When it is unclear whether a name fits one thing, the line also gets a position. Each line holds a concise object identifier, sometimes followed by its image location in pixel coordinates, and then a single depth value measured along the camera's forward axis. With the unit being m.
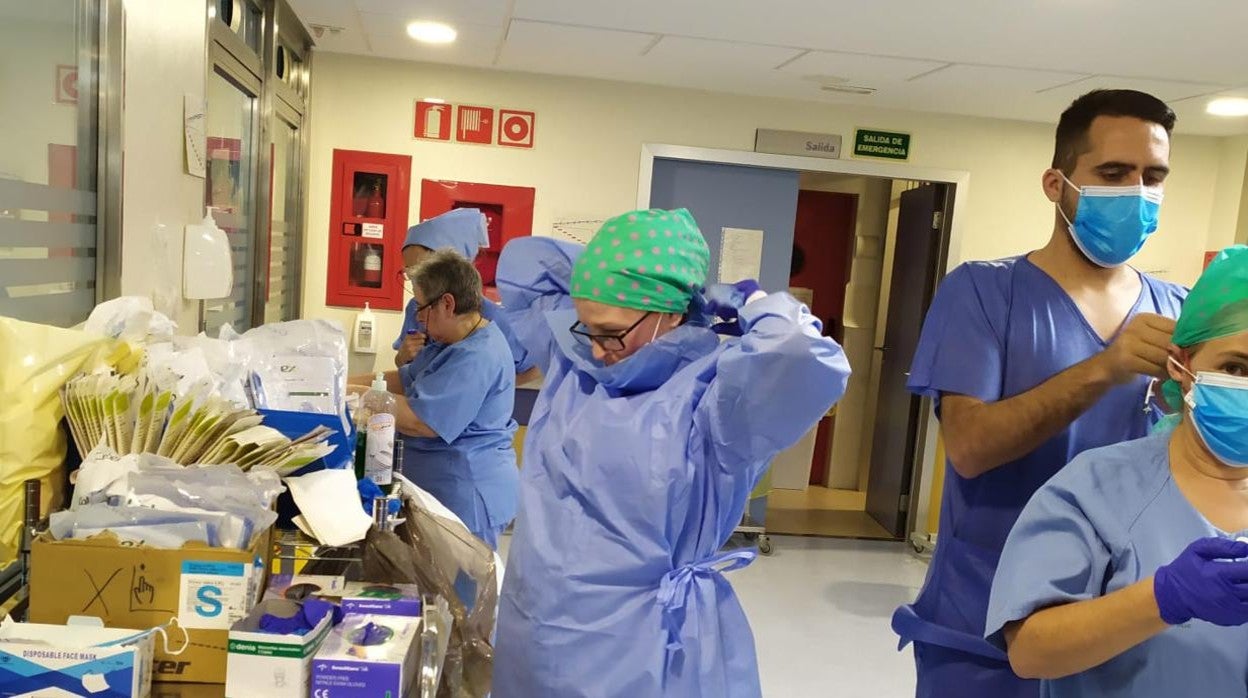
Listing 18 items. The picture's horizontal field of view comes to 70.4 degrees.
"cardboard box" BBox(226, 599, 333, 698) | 1.03
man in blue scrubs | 1.47
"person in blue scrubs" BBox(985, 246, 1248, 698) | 1.02
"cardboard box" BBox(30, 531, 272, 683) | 1.08
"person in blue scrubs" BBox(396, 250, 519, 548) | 2.42
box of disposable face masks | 0.96
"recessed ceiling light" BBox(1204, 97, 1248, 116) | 3.80
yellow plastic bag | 1.15
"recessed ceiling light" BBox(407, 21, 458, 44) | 3.49
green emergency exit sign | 4.56
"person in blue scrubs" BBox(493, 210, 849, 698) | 1.33
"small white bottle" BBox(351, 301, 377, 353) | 4.30
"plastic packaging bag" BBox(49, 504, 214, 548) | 1.10
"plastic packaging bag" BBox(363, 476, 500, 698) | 1.49
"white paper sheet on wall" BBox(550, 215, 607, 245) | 4.43
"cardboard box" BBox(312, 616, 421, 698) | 1.04
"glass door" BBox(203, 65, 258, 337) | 2.64
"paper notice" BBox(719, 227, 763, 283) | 4.71
